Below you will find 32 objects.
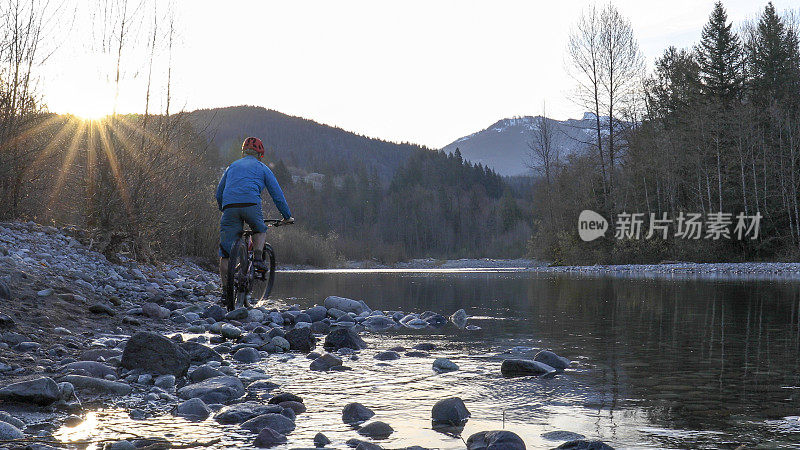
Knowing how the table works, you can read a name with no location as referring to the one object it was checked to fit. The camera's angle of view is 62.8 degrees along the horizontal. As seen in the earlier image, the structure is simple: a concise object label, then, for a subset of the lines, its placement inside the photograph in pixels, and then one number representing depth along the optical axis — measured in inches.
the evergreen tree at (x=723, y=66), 1611.7
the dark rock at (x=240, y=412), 152.2
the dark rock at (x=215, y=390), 173.5
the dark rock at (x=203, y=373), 200.2
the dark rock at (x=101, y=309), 313.9
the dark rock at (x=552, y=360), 228.1
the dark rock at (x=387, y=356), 253.8
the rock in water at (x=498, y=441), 125.0
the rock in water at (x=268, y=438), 131.4
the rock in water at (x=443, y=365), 225.6
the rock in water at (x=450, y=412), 152.0
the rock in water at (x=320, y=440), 132.0
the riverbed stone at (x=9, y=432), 126.3
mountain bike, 328.2
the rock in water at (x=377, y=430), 141.1
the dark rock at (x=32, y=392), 152.3
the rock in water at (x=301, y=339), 278.8
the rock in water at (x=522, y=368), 214.7
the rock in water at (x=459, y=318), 386.7
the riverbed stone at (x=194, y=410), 156.9
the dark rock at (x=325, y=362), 230.2
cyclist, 326.0
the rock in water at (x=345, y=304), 451.4
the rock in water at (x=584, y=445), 121.6
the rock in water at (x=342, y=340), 283.0
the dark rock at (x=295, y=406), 161.3
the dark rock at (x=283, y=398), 168.4
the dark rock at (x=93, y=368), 191.6
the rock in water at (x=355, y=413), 152.9
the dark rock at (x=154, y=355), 207.0
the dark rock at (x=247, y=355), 245.3
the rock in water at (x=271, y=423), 142.4
